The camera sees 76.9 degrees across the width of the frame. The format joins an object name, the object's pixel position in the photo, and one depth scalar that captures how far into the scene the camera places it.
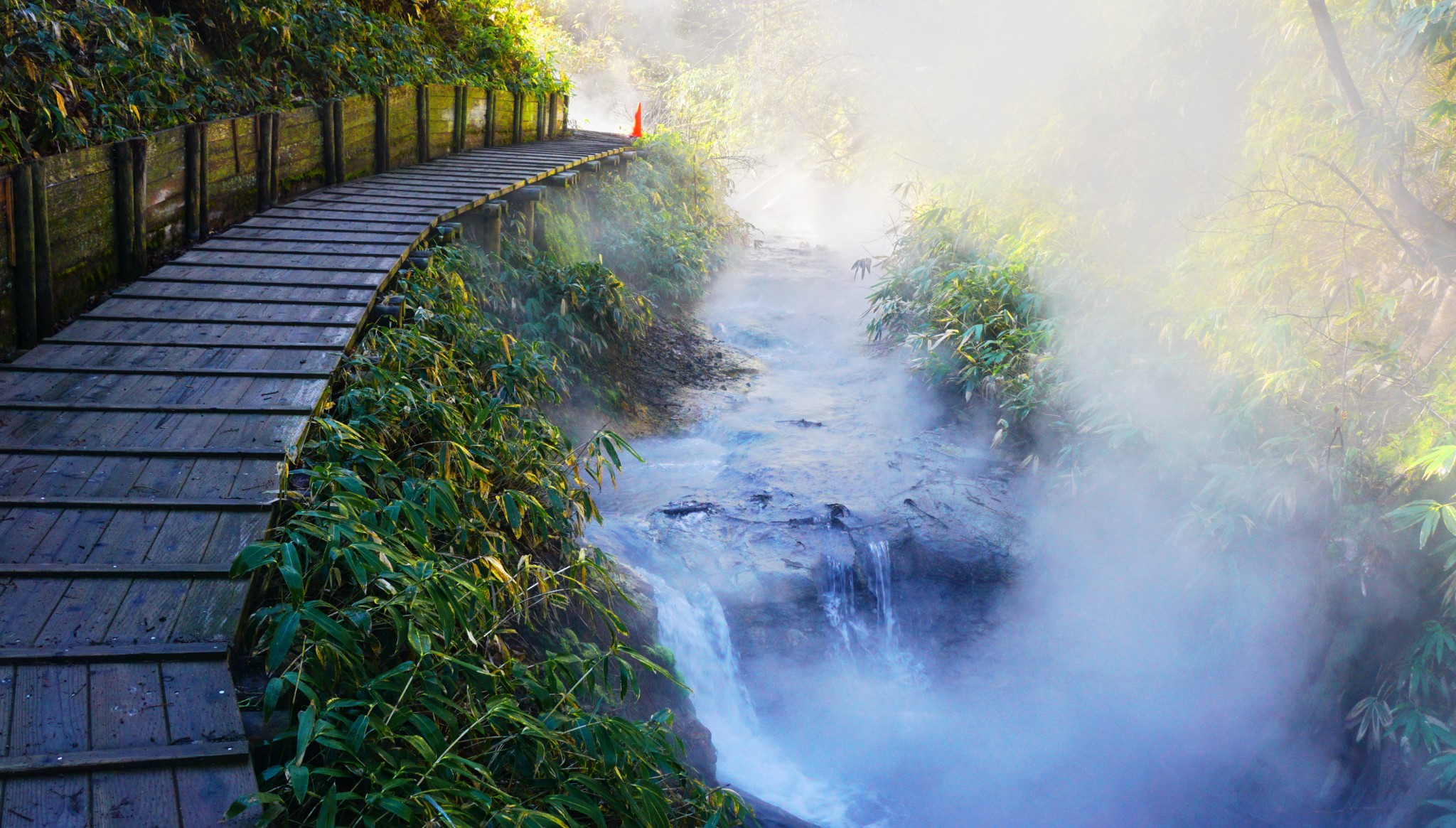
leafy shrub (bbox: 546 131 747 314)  11.34
